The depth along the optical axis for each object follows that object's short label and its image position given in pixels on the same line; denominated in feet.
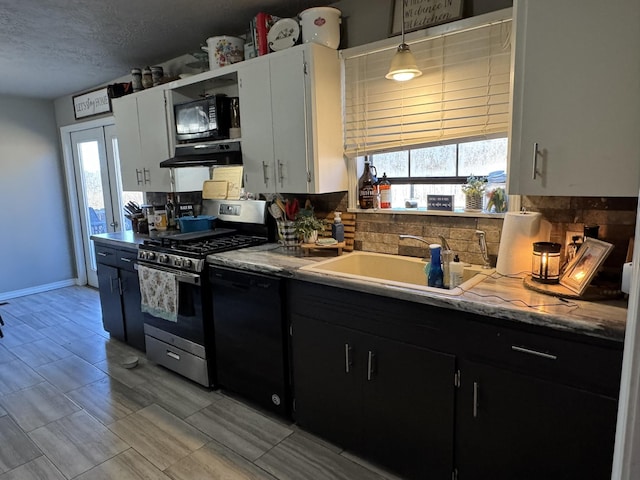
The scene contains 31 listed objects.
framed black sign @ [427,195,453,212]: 7.48
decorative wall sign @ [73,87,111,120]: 14.53
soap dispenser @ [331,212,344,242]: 8.41
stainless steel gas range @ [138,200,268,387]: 8.65
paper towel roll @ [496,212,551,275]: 5.96
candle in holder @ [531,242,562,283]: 5.56
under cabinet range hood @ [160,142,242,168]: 9.20
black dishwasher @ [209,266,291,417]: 7.48
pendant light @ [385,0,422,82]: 6.43
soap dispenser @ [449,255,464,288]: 6.44
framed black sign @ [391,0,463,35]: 6.73
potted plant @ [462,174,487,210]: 7.11
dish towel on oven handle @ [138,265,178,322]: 8.92
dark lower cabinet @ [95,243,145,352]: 10.62
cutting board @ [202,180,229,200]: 10.36
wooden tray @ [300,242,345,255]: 8.13
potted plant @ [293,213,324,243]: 8.33
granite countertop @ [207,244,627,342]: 4.42
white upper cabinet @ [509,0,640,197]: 4.58
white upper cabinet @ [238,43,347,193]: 7.75
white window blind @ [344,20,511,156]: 6.58
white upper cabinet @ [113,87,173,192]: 10.80
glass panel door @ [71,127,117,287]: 15.49
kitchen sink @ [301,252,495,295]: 6.99
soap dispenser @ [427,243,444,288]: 6.54
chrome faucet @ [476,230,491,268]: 6.76
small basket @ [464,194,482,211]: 7.13
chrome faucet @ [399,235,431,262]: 7.12
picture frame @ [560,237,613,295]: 5.12
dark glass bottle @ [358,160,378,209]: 8.41
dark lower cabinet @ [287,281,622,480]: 4.57
